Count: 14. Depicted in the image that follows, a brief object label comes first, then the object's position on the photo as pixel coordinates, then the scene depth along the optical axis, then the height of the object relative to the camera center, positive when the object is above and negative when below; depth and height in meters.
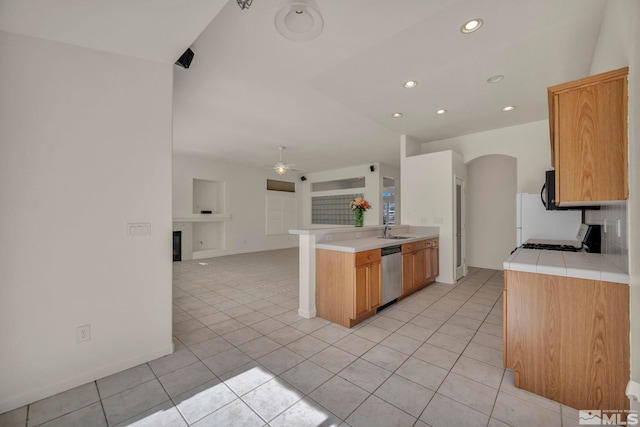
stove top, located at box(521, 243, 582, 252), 2.59 -0.36
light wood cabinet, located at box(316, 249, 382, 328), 2.81 -0.81
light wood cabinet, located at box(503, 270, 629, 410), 1.49 -0.79
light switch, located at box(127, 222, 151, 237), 2.11 -0.11
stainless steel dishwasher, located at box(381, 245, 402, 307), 3.26 -0.77
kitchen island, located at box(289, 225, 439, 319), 3.03 -0.39
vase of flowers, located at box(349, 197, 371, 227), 3.96 +0.10
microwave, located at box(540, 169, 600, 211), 2.84 +0.23
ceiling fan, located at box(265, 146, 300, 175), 5.86 +1.09
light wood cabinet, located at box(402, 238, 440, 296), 3.71 -0.79
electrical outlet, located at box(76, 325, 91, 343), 1.90 -0.87
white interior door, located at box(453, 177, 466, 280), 4.73 -0.31
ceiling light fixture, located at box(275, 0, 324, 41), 1.28 +1.03
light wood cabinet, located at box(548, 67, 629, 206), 1.46 +0.44
